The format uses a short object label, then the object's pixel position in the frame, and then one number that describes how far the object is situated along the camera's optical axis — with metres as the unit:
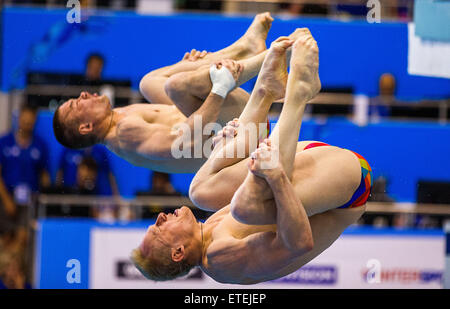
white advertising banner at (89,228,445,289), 9.36
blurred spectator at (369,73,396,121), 9.83
